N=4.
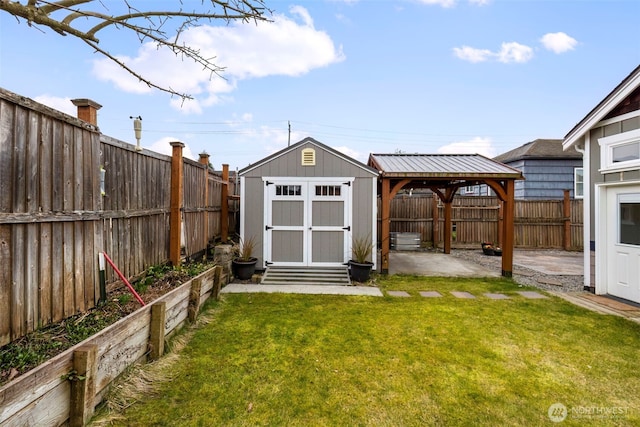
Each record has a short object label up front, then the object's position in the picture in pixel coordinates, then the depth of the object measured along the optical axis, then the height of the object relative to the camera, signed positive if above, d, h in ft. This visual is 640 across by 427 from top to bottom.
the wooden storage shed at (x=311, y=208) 20.33 +0.38
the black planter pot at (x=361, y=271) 18.70 -3.98
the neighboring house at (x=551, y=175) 38.58 +5.47
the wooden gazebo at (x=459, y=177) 19.97 +2.67
